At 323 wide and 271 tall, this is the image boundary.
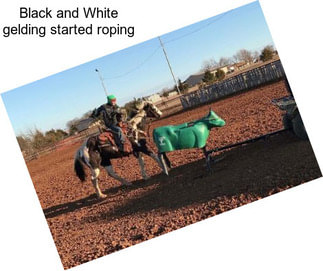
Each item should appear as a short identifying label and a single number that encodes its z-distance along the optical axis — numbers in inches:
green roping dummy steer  264.2
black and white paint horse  292.0
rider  269.1
